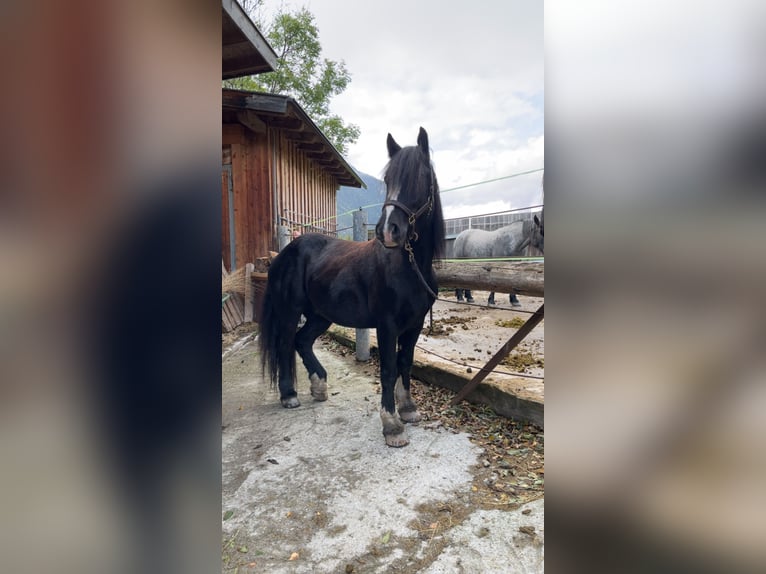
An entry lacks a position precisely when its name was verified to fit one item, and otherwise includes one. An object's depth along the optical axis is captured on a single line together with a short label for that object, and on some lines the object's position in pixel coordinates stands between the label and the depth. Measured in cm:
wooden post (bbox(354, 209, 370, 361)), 446
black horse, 234
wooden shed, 684
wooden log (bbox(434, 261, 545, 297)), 256
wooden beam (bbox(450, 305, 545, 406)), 254
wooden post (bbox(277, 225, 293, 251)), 594
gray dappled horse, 792
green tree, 1461
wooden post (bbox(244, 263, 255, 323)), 620
